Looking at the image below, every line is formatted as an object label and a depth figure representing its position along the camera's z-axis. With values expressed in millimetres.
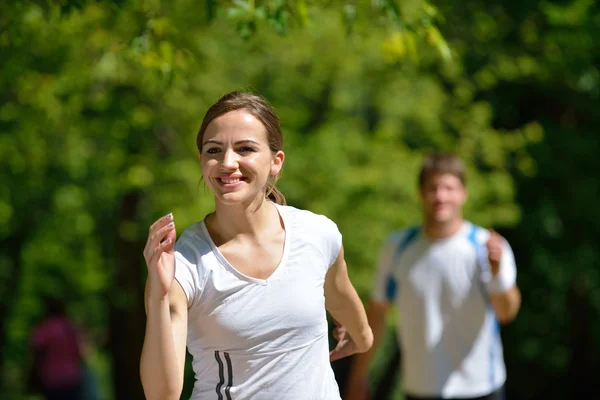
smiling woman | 5320
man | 10148
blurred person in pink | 23219
